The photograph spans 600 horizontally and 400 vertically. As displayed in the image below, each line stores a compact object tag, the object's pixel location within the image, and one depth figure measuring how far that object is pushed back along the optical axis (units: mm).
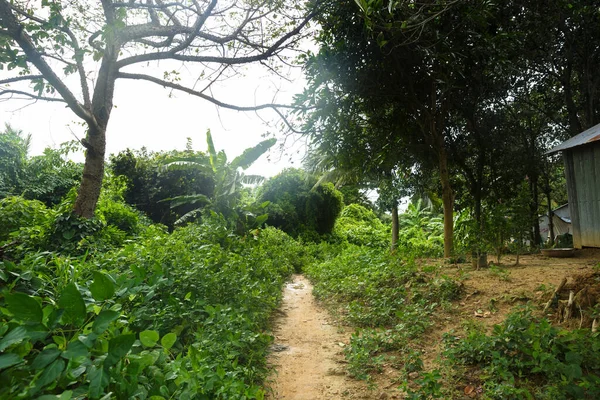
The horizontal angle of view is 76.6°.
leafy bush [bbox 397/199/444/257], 12525
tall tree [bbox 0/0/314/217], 6605
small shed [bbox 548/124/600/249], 6258
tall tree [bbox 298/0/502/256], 7309
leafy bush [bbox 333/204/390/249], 21891
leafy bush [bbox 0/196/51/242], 8305
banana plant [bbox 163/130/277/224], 13125
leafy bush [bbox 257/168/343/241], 21594
